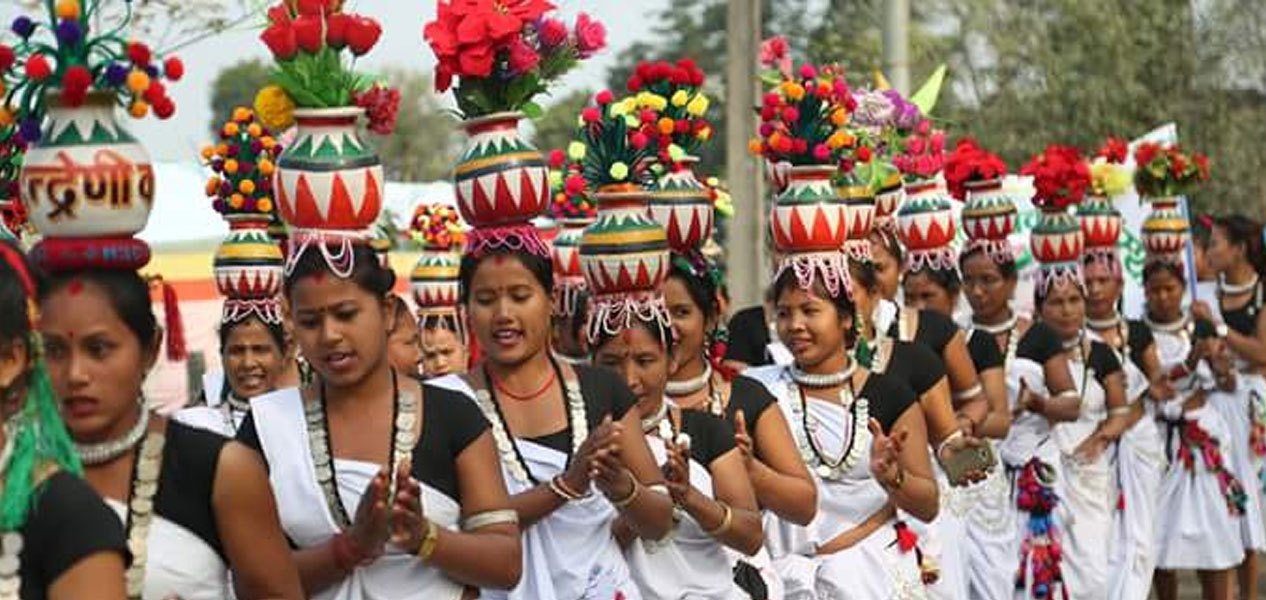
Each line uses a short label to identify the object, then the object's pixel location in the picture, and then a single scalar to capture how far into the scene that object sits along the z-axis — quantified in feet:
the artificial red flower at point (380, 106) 19.75
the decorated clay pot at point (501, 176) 22.63
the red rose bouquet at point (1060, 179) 42.29
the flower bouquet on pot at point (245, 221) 28.84
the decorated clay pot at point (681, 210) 27.78
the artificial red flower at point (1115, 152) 45.60
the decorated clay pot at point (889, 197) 36.47
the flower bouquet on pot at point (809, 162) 28.63
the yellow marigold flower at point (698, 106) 28.09
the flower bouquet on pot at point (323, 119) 19.33
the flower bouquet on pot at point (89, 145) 15.71
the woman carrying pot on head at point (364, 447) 18.74
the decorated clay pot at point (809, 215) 28.76
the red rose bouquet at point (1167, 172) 47.60
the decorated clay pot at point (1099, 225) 44.04
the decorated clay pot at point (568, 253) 31.99
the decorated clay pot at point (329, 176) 19.33
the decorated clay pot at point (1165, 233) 46.96
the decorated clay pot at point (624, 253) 24.94
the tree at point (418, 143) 173.88
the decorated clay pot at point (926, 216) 38.22
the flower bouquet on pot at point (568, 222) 30.19
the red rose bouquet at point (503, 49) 22.30
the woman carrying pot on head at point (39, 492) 13.62
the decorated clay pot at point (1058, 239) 42.52
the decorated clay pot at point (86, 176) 15.72
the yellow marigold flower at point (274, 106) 19.69
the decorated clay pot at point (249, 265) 29.17
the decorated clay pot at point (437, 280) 39.09
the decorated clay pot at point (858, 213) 30.86
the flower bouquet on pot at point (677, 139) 27.76
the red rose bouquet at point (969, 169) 40.70
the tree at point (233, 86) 236.43
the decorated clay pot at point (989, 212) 40.47
